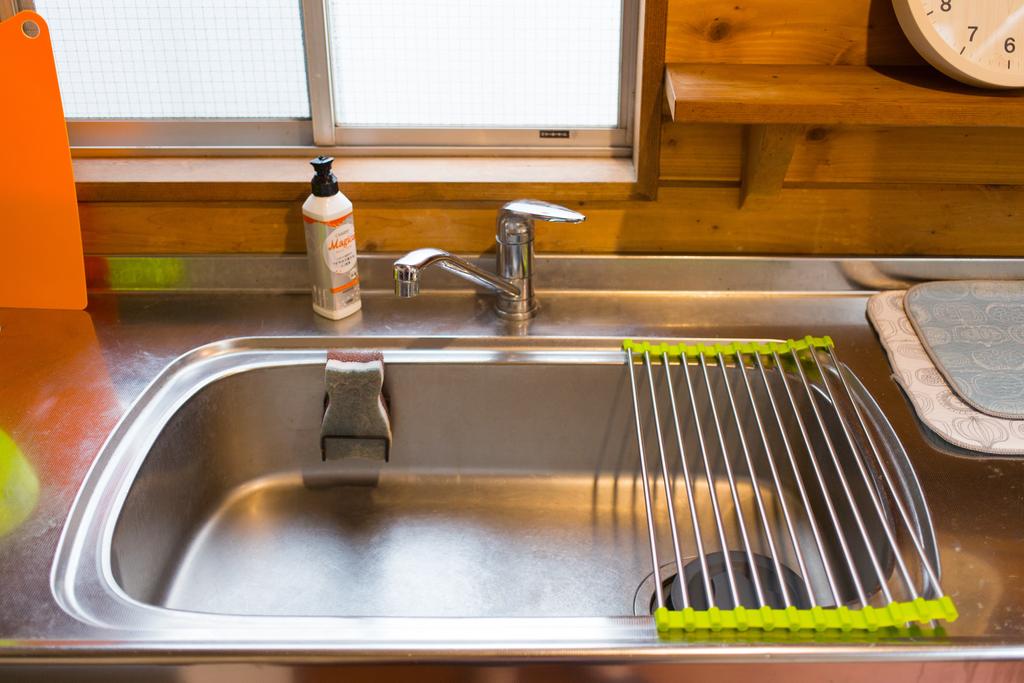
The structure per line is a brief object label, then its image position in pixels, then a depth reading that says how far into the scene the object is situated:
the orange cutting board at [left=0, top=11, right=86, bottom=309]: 1.21
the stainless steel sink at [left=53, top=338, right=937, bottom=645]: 1.10
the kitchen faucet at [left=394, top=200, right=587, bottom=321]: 1.12
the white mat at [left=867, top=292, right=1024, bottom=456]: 1.03
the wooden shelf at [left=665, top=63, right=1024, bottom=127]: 1.09
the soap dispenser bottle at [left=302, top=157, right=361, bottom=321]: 1.22
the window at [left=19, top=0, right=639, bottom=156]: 1.35
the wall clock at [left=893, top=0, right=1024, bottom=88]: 1.15
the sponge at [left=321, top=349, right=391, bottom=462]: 1.19
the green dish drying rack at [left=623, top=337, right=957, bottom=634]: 0.81
